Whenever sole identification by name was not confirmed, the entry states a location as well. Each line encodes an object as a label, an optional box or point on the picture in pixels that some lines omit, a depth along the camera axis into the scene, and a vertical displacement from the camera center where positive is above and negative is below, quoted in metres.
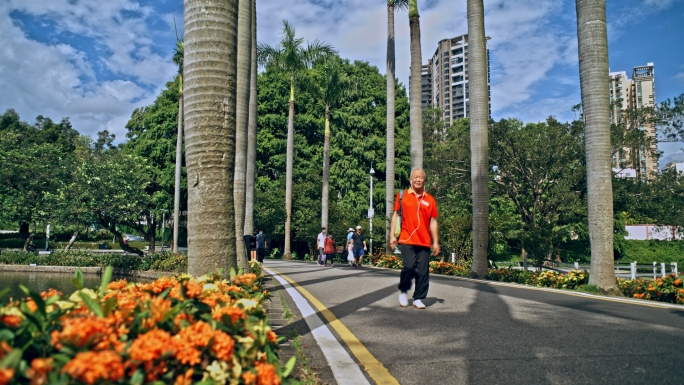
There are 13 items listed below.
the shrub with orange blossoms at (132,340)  1.71 -0.42
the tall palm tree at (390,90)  26.34 +7.28
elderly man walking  7.30 -0.10
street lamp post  30.44 +0.01
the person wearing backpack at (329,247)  25.01 -0.84
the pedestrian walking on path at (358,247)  23.84 -0.81
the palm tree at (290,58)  34.19 +11.42
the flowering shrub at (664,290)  9.81 -1.20
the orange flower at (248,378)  2.23 -0.63
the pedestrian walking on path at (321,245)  25.78 -0.76
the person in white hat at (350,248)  23.45 -0.85
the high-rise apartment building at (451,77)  160.88 +48.03
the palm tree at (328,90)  35.41 +9.62
